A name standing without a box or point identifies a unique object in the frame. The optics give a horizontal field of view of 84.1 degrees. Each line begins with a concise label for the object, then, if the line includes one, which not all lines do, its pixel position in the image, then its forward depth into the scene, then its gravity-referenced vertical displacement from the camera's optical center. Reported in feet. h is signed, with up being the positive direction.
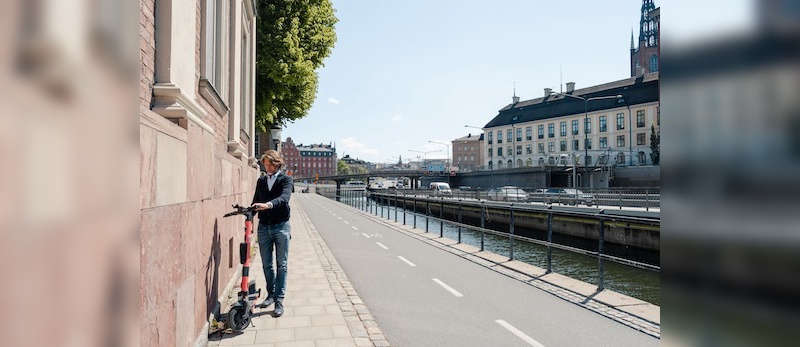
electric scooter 16.65 -4.62
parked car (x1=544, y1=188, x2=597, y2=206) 80.23 -3.54
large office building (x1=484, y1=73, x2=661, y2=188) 216.33 +29.74
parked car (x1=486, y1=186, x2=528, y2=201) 105.19 -3.67
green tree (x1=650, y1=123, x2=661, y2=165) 194.76 +16.03
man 19.22 -1.74
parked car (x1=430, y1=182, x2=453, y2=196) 142.82 -3.27
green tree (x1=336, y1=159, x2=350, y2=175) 588.50 +17.09
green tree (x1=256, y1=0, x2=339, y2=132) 57.77 +17.00
